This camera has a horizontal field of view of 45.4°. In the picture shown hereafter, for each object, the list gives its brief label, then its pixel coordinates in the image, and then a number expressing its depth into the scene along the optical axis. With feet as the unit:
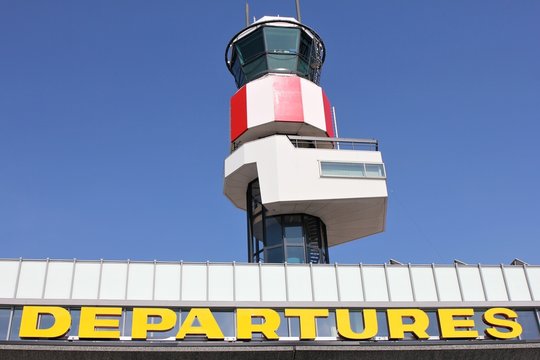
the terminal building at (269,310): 97.76
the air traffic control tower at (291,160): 134.21
